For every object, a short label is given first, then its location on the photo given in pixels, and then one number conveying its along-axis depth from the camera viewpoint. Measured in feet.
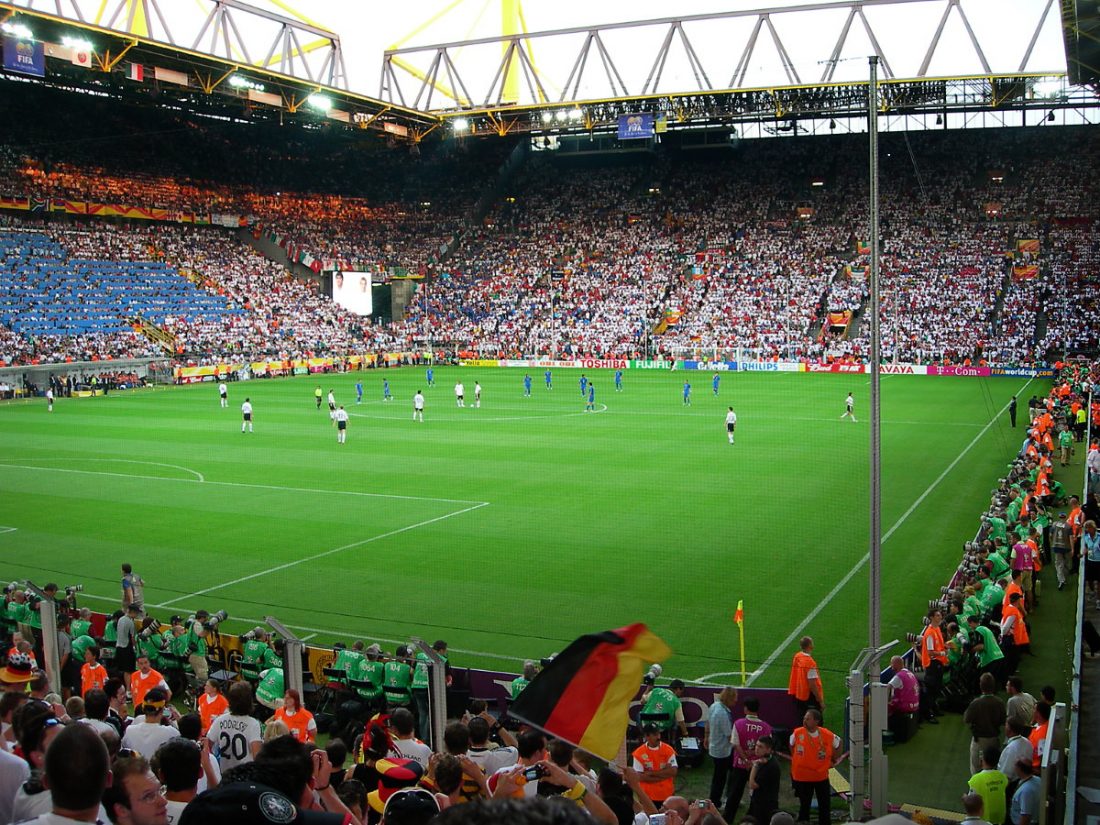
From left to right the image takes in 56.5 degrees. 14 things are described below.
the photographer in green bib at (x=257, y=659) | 43.37
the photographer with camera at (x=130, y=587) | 54.85
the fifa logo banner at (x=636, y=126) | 215.72
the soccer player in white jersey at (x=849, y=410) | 129.39
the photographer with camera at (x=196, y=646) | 45.37
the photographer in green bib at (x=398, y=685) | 39.86
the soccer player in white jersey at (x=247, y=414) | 123.95
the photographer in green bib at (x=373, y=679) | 40.75
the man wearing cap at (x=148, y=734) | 25.25
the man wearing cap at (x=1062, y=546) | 59.36
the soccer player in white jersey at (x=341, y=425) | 116.88
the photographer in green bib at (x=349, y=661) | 41.19
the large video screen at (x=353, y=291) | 262.26
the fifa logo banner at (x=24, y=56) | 158.10
